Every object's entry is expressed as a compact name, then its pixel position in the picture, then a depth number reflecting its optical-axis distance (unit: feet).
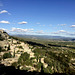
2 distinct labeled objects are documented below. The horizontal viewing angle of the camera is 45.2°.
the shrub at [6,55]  238.89
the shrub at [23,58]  229.54
